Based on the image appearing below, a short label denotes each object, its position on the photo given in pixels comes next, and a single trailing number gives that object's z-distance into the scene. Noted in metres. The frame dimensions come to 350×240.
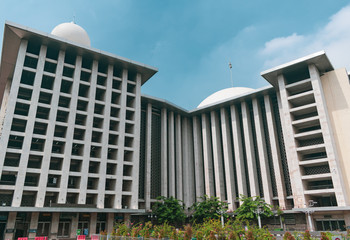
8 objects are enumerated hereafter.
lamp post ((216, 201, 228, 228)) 47.31
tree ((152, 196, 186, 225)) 46.78
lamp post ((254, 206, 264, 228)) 43.38
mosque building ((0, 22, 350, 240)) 39.44
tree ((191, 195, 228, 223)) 48.19
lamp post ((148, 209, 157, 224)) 48.12
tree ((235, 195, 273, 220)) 43.56
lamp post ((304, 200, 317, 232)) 39.56
